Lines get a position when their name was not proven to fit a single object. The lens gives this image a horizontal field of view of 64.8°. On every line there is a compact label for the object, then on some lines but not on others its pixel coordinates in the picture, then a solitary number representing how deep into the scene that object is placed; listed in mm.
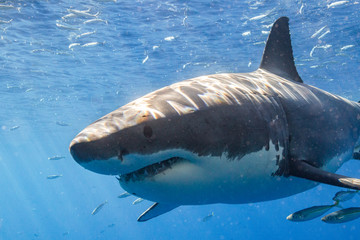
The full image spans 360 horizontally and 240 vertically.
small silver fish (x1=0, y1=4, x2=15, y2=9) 9469
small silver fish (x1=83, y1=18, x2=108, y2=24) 10444
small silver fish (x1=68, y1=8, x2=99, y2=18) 9766
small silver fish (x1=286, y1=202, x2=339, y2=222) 5504
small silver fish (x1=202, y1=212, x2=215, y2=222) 14101
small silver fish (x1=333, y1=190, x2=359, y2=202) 6160
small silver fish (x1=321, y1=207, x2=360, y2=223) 5125
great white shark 1935
